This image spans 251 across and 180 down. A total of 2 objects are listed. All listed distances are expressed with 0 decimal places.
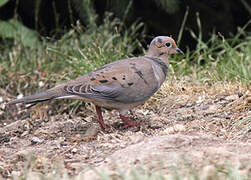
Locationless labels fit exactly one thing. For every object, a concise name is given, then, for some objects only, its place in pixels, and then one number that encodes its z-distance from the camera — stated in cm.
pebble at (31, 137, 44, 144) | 841
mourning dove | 812
